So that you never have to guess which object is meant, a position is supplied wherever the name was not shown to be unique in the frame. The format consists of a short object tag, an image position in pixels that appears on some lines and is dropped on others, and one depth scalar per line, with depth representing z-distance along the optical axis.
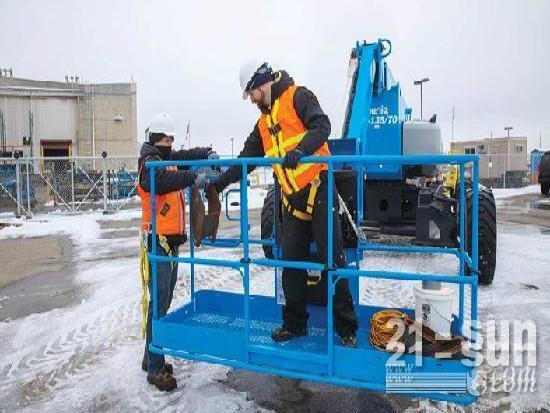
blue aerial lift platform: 2.76
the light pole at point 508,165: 25.91
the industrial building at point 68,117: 24.31
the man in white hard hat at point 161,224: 3.54
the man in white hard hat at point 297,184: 3.16
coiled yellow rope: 3.02
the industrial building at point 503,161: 26.22
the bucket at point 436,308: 3.19
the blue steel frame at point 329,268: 2.73
